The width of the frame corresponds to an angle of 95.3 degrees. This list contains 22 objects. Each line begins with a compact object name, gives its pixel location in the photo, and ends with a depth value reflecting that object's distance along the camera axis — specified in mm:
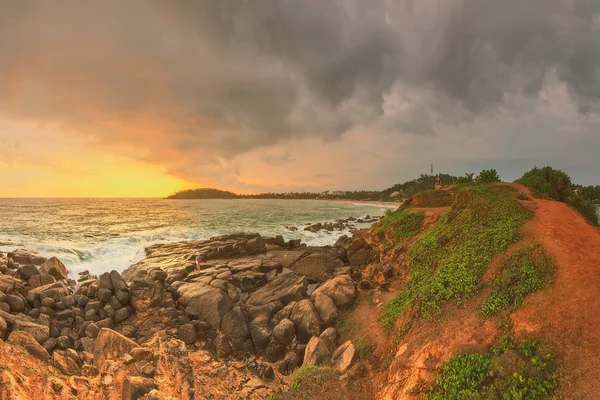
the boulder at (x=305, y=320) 14484
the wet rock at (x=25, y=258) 23344
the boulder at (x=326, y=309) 15320
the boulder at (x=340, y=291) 16778
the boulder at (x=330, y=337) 13383
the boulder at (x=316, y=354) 12336
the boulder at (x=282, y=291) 17672
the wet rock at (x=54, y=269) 21438
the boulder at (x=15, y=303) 15781
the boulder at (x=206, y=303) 16344
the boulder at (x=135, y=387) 9172
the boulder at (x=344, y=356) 11672
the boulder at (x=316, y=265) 23548
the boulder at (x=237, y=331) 14281
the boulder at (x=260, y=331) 14234
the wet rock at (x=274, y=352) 13508
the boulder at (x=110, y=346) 11711
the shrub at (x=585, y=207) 21422
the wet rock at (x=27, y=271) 20047
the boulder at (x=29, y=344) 11359
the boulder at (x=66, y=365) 11016
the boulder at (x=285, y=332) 14133
